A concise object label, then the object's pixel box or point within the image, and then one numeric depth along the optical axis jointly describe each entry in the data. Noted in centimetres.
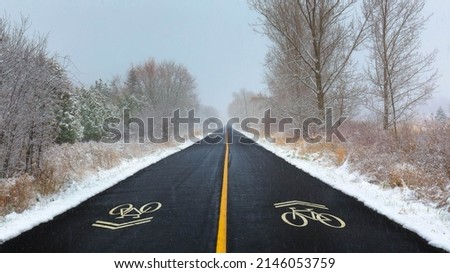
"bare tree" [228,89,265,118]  12256
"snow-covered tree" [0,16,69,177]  930
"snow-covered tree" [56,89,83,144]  2495
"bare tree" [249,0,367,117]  1911
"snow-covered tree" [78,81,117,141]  3744
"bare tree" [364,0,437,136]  2019
